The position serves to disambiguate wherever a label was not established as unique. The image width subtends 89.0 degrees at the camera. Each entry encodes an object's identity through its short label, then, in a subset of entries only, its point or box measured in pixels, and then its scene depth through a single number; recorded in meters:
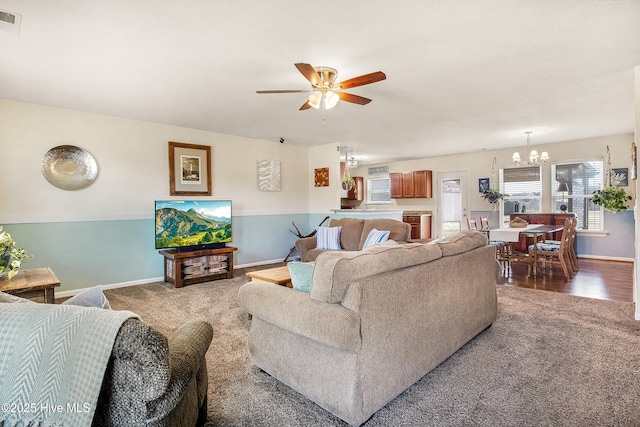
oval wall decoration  4.05
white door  8.10
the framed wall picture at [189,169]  5.06
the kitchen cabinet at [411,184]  8.50
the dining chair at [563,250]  4.63
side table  2.42
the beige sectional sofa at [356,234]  4.66
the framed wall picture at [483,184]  7.59
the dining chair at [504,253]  5.25
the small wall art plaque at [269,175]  6.20
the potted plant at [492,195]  7.22
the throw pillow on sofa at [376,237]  4.38
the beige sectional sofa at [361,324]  1.61
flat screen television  4.58
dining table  4.38
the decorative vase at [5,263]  2.48
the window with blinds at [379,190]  9.59
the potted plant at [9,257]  2.39
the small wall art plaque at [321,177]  6.68
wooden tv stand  4.58
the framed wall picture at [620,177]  5.97
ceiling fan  2.67
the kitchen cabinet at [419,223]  8.16
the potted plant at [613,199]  5.67
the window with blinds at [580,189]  6.34
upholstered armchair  0.86
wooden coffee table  3.10
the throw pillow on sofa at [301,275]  1.94
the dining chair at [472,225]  5.83
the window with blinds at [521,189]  7.04
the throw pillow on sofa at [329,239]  5.11
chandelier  5.62
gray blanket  0.80
